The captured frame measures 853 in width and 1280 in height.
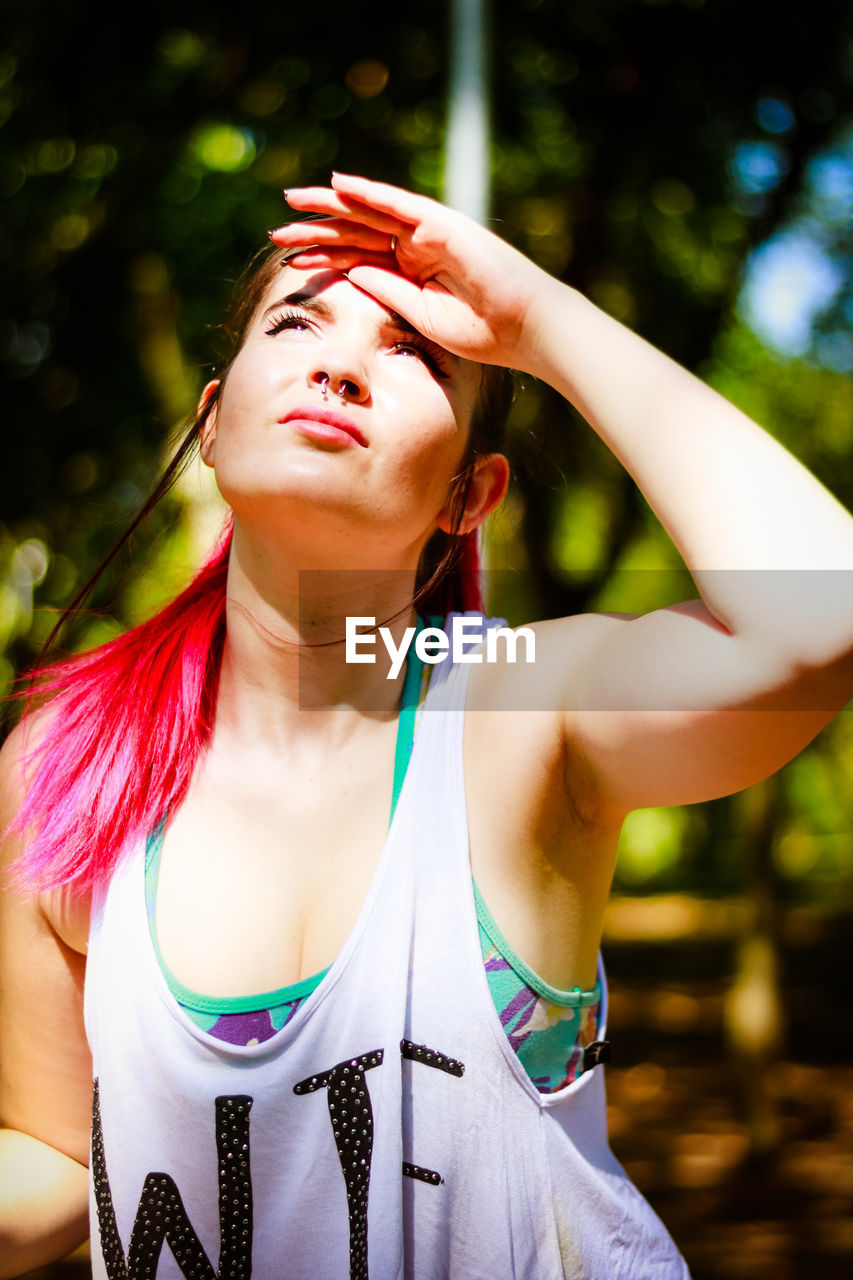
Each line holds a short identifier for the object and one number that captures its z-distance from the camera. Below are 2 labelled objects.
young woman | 1.33
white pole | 3.35
